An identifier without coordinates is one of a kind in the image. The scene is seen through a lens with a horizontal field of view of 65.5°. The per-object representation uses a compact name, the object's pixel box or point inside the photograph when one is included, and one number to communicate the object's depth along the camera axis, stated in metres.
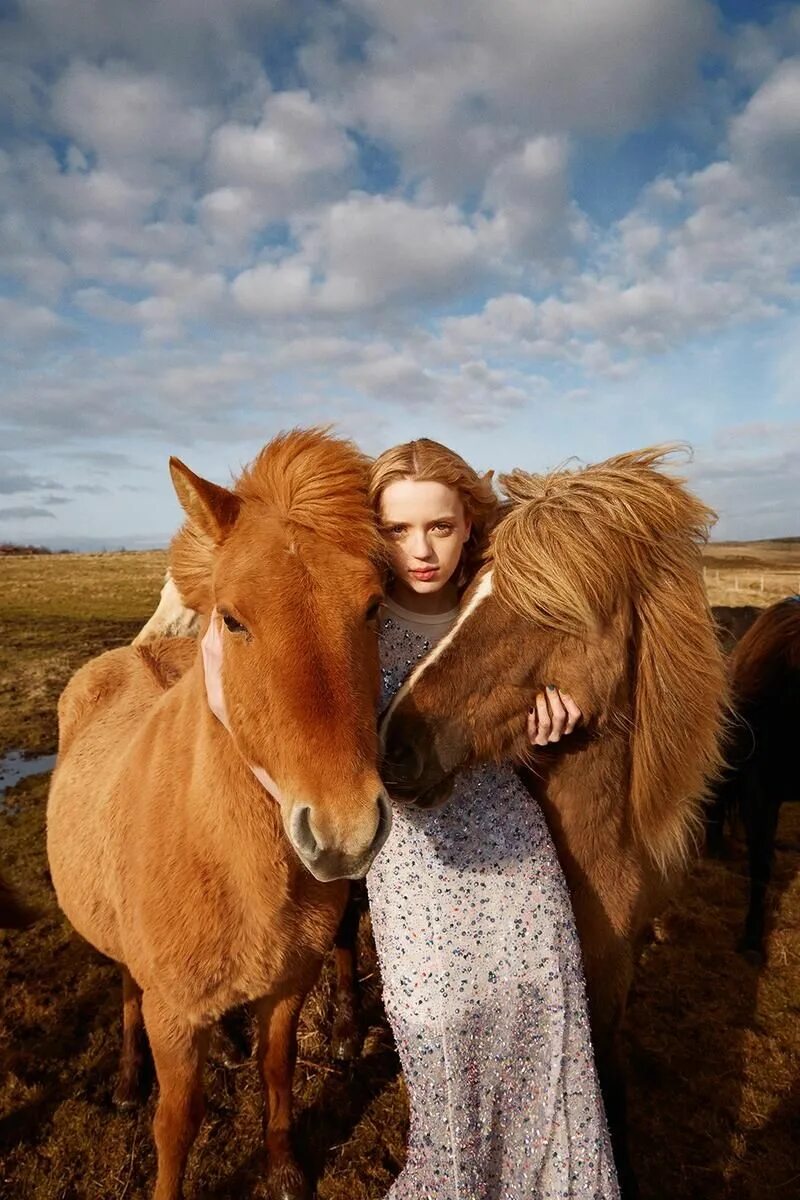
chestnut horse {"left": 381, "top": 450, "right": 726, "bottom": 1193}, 1.87
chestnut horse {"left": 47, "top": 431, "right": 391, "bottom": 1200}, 1.66
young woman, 1.94
